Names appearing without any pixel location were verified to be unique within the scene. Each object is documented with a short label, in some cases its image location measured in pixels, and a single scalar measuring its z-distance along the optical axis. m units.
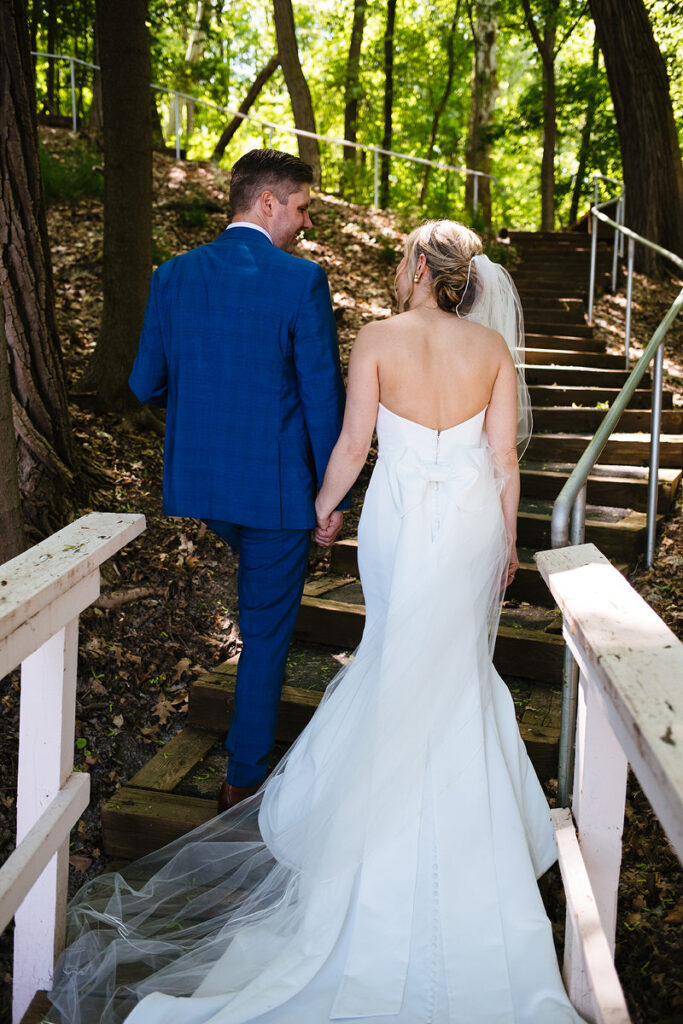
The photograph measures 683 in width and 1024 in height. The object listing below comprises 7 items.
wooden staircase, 3.37
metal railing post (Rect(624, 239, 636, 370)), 7.52
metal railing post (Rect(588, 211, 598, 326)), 9.38
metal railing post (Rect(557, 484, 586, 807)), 2.39
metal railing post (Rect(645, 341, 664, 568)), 4.98
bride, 2.25
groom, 3.03
